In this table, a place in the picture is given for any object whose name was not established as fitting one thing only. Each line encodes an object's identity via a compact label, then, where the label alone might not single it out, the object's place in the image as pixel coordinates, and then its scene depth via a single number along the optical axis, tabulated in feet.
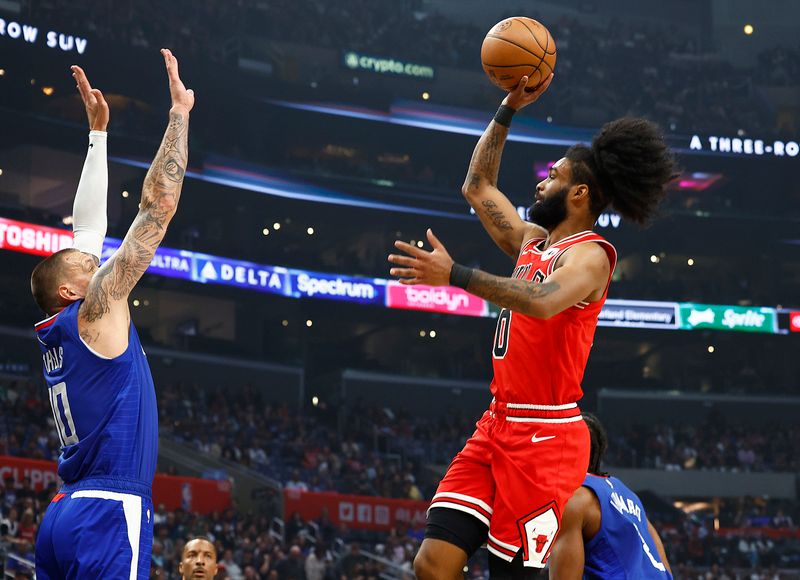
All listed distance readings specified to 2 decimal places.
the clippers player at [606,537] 16.44
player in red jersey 14.73
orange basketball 18.06
